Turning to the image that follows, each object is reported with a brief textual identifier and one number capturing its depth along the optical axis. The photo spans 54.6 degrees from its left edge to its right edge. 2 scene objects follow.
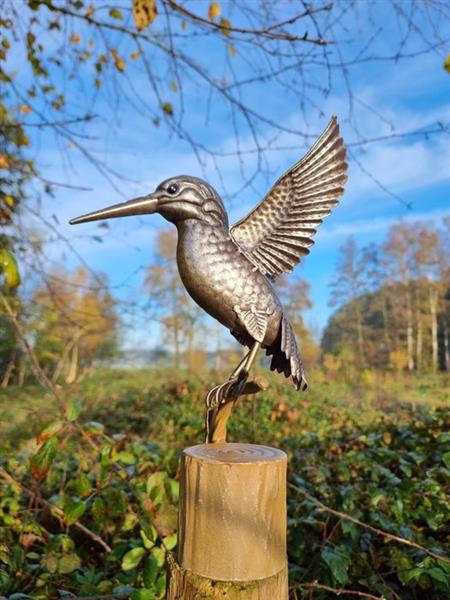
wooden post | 0.32
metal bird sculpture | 0.37
